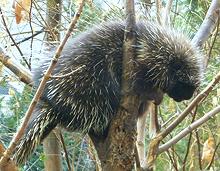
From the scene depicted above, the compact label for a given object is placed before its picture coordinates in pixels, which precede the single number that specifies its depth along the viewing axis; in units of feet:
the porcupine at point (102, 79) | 10.32
